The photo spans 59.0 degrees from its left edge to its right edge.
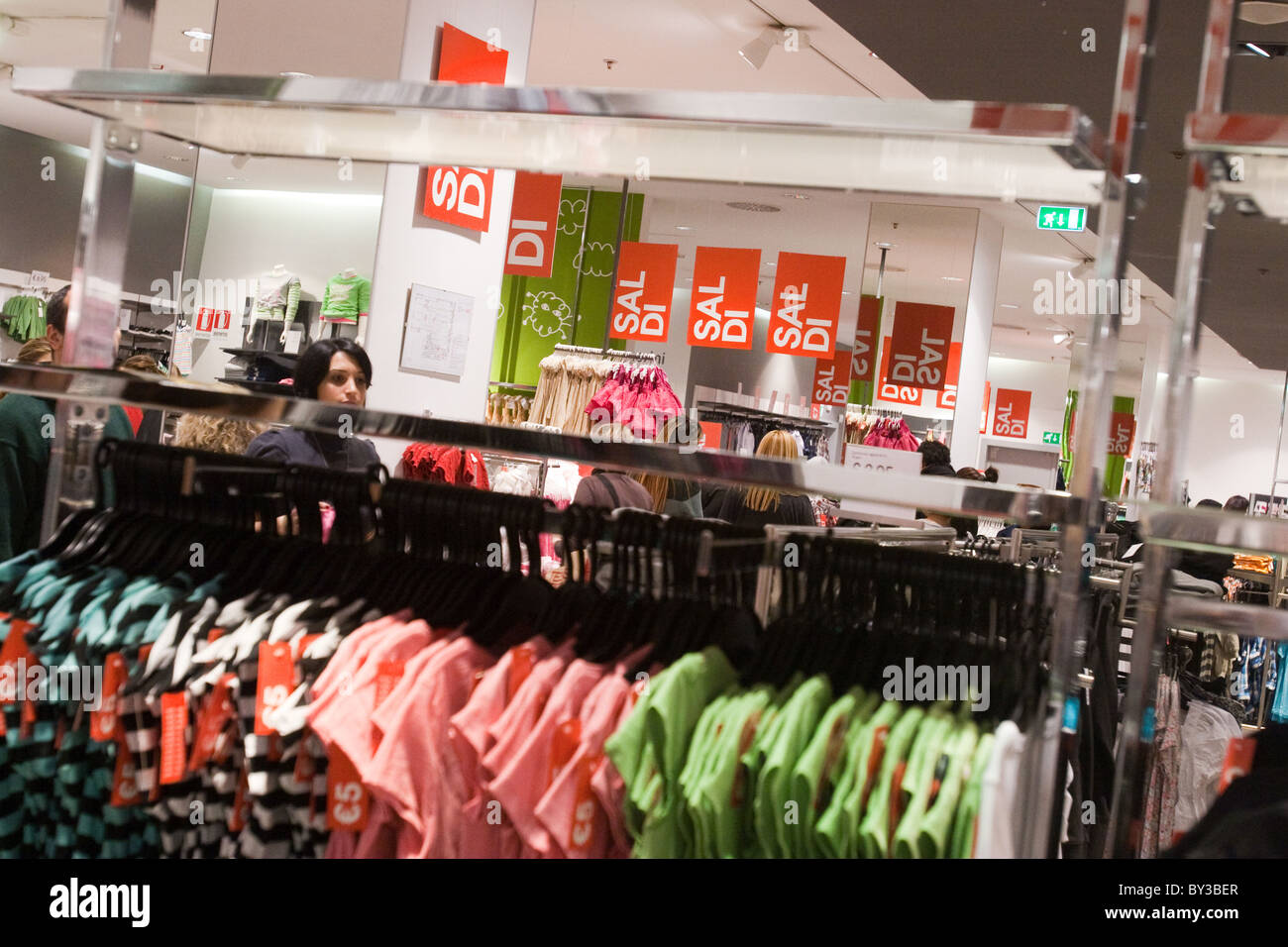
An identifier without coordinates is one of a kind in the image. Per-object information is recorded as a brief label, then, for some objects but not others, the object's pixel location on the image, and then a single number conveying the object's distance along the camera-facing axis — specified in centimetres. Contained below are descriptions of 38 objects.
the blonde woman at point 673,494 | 681
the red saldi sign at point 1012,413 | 2117
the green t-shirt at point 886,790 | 142
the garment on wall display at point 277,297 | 561
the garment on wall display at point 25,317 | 1075
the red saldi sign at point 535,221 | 713
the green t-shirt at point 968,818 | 142
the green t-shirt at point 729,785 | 150
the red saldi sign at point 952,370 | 1209
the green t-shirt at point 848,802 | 145
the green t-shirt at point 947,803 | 140
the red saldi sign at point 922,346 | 1139
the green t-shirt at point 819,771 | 147
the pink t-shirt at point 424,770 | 164
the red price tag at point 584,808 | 159
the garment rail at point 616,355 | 850
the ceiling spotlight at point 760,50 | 733
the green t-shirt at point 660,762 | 155
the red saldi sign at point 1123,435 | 1945
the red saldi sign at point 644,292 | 1029
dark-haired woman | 386
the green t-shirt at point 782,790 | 148
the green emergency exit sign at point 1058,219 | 534
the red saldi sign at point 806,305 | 1001
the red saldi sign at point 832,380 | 1383
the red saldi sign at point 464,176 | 512
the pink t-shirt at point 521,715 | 161
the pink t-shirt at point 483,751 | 164
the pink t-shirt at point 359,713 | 166
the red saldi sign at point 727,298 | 1009
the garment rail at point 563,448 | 155
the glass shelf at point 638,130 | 154
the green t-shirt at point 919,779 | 140
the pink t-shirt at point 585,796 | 158
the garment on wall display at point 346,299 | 547
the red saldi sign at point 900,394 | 1364
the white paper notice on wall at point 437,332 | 523
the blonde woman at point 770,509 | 585
